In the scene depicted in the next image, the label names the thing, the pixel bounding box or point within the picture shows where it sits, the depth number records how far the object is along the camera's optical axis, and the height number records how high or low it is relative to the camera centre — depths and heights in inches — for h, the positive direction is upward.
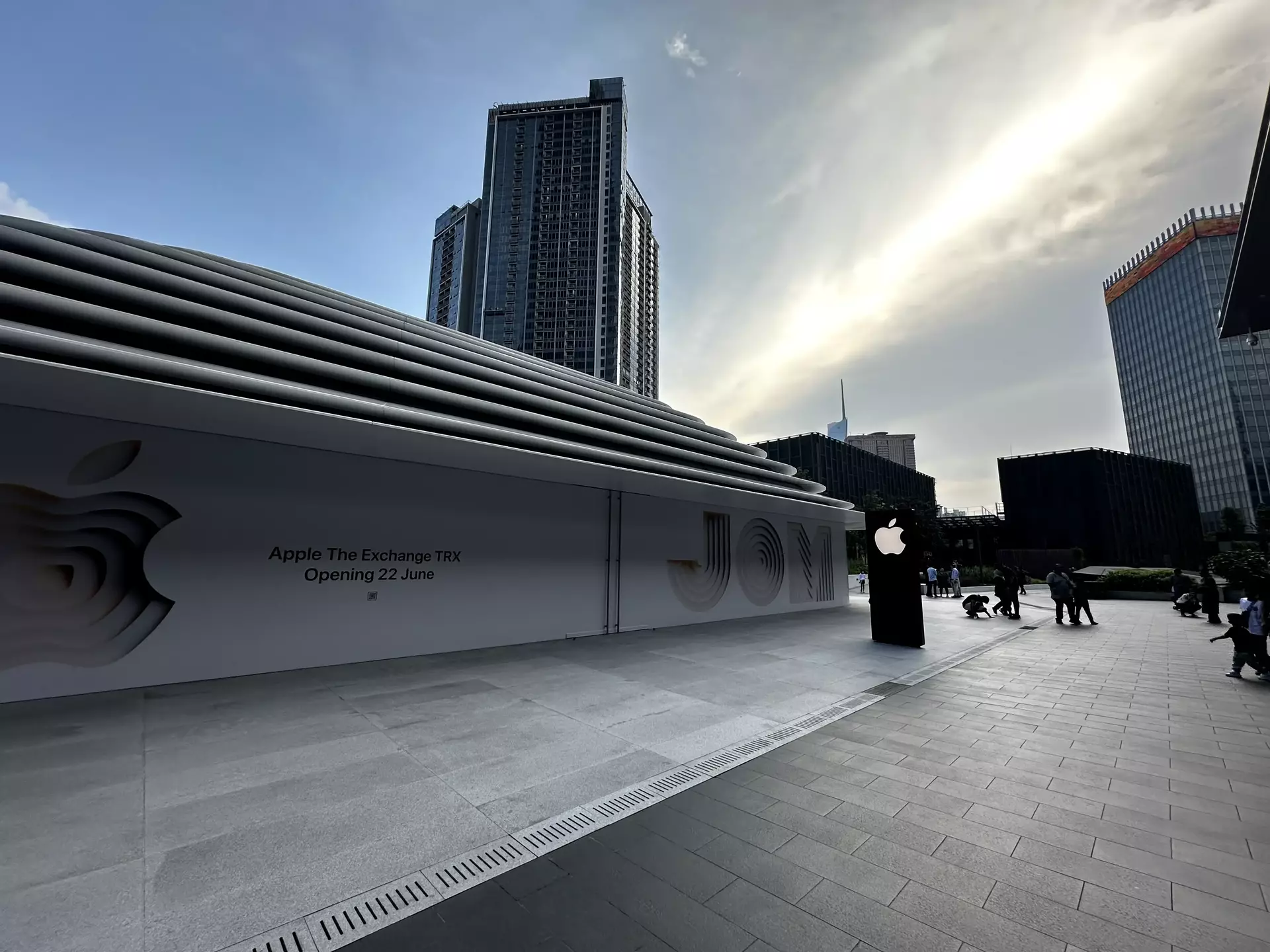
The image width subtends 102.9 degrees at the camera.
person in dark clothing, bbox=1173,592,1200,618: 697.0 -60.8
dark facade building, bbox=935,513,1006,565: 1996.8 +97.4
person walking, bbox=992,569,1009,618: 701.9 -47.7
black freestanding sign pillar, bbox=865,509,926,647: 457.1 -16.6
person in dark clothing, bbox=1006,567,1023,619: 688.4 -44.4
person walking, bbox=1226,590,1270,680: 339.6 -45.4
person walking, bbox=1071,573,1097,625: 626.5 -46.2
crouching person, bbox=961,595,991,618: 700.0 -62.0
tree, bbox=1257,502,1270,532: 1633.9 +134.4
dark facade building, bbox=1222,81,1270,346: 346.3 +253.7
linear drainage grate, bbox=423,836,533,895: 120.5 -76.0
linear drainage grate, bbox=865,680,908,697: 299.4 -77.8
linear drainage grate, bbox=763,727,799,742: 223.2 -77.9
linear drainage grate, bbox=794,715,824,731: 239.3 -77.8
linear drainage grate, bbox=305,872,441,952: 102.5 -75.6
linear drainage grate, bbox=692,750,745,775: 190.2 -77.6
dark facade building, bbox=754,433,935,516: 2962.6 +579.2
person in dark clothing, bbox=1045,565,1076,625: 641.0 -38.9
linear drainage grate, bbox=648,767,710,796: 173.0 -77.4
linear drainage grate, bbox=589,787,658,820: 154.7 -76.7
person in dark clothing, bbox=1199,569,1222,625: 615.8 -48.0
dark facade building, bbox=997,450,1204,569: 2274.9 +250.7
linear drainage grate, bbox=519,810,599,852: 137.9 -76.5
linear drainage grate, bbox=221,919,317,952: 98.4 -75.2
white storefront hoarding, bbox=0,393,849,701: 275.4 +0.3
